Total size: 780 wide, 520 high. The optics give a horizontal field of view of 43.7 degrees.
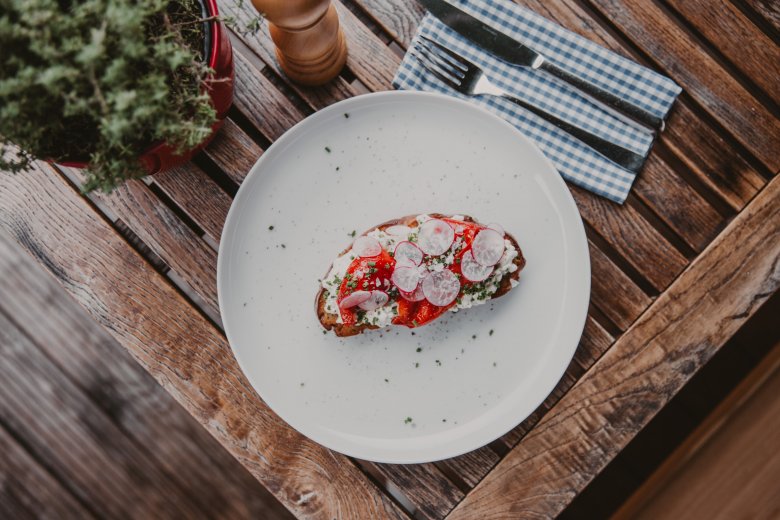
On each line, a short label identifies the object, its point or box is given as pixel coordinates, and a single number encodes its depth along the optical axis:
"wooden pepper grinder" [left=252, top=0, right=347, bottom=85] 0.63
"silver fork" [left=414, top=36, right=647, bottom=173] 0.73
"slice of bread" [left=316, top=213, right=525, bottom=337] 0.72
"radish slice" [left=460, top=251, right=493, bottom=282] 0.70
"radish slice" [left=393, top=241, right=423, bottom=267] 0.70
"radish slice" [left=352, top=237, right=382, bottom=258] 0.70
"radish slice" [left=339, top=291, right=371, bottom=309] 0.69
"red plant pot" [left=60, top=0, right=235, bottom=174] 0.64
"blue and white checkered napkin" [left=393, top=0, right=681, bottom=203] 0.73
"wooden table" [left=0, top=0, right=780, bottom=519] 0.73
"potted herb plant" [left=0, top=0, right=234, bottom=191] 0.57
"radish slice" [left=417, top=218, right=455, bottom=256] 0.70
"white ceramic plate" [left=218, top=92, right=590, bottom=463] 0.72
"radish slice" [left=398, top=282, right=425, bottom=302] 0.70
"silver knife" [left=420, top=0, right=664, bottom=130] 0.73
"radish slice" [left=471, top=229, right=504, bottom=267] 0.70
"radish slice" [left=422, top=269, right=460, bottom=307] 0.70
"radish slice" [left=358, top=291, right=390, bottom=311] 0.70
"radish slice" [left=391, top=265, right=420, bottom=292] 0.69
